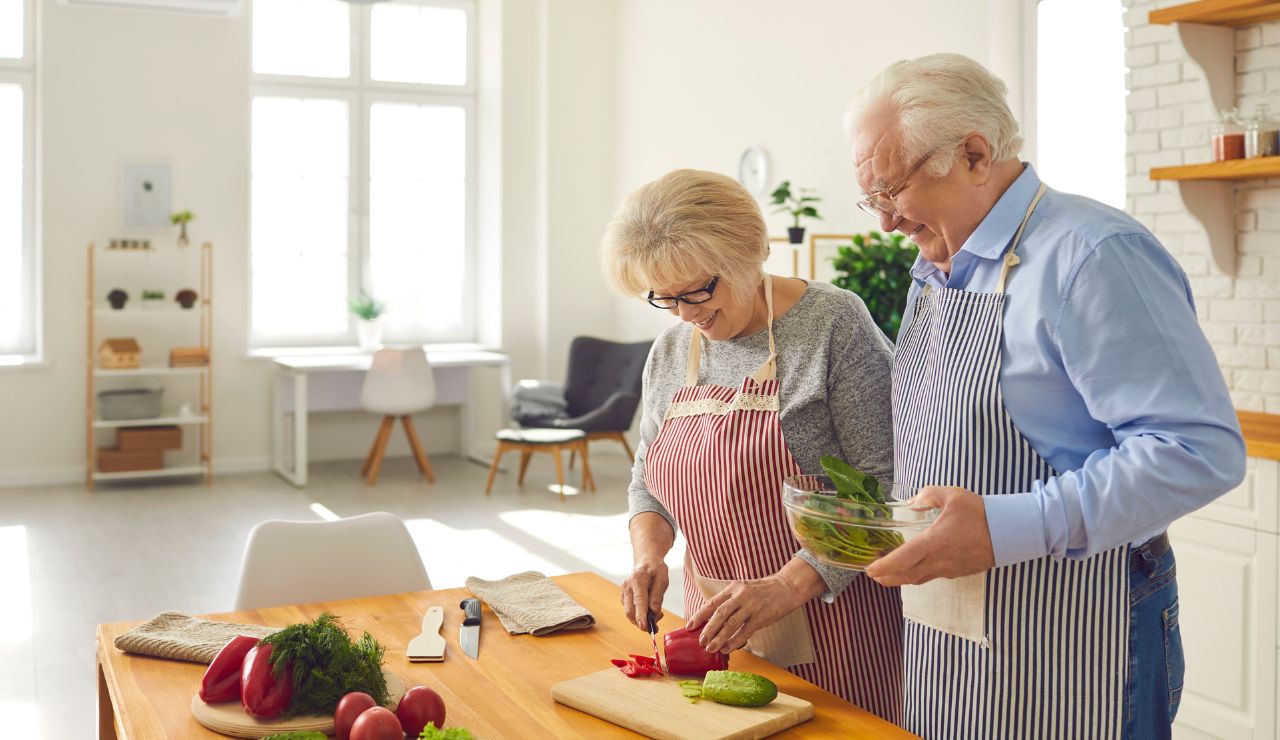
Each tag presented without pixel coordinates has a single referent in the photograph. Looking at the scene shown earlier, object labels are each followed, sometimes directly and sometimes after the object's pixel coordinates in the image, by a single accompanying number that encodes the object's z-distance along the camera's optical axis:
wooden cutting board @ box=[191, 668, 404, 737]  1.45
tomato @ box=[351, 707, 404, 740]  1.39
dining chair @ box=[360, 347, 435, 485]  7.19
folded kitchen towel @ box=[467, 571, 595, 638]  1.91
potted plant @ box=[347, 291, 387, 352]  8.03
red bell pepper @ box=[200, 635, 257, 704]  1.53
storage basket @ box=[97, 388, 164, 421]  7.07
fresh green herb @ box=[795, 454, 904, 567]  1.35
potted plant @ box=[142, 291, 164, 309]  7.23
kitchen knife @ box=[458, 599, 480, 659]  1.81
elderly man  1.29
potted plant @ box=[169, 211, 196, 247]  7.27
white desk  7.24
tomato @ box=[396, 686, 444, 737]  1.46
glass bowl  1.34
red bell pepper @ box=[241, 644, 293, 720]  1.46
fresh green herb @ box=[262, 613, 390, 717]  1.48
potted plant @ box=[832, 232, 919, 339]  4.64
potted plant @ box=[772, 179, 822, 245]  5.77
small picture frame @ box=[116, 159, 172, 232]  7.43
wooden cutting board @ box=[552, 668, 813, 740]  1.44
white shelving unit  7.05
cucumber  1.50
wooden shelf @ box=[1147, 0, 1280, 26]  3.28
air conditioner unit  6.35
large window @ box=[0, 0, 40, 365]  7.37
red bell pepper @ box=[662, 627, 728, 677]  1.64
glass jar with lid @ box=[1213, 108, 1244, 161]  3.33
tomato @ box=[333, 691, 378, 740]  1.43
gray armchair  7.29
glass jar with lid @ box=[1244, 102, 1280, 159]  3.24
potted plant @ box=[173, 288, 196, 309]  7.29
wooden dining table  1.51
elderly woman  1.84
